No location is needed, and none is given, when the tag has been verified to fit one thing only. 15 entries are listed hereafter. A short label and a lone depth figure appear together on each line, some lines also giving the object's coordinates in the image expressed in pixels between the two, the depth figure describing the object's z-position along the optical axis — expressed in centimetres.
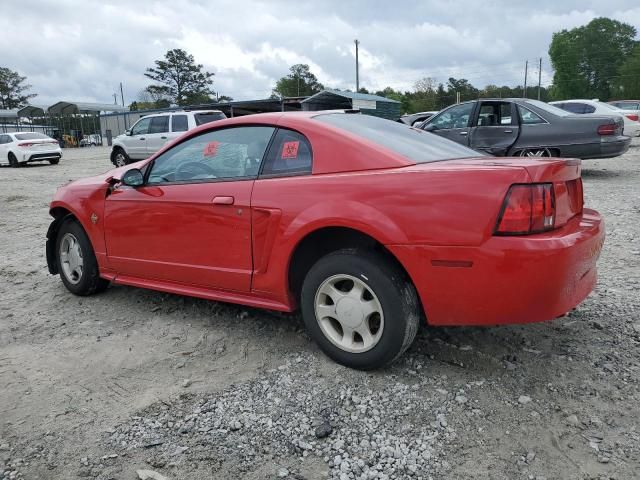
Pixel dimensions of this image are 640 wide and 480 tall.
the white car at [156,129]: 1544
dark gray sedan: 911
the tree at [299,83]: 8256
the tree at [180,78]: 7700
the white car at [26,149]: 1941
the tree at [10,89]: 6725
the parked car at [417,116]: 1940
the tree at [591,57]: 7494
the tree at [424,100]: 7406
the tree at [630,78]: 6606
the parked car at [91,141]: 4469
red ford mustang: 240
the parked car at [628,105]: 2217
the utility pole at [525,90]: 7626
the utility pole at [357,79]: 5294
